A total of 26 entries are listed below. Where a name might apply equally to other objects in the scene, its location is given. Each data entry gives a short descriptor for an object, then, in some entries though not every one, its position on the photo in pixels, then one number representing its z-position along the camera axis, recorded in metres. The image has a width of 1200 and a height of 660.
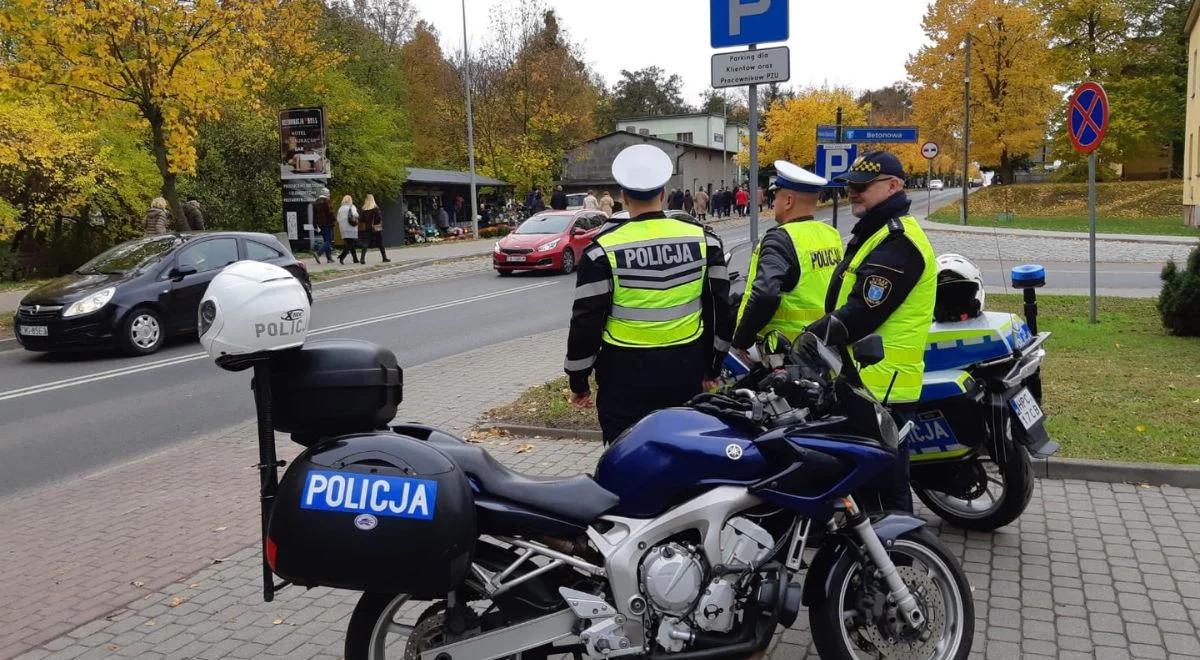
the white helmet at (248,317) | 2.98
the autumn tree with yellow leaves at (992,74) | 48.25
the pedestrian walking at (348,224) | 24.28
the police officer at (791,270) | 4.91
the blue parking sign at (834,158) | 13.49
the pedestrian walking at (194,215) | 19.83
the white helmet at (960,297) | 4.86
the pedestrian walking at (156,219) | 17.70
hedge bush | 10.48
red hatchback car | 21.66
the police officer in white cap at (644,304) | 4.12
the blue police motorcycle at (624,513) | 3.06
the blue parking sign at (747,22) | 6.61
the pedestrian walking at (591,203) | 25.99
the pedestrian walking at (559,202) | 35.16
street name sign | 14.91
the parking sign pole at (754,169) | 6.71
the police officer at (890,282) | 4.02
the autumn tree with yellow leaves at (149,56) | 16.86
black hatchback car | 11.79
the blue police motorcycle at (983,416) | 4.63
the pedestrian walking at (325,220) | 24.91
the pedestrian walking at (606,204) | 25.38
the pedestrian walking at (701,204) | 47.06
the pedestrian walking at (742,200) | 52.03
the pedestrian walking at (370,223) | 25.20
